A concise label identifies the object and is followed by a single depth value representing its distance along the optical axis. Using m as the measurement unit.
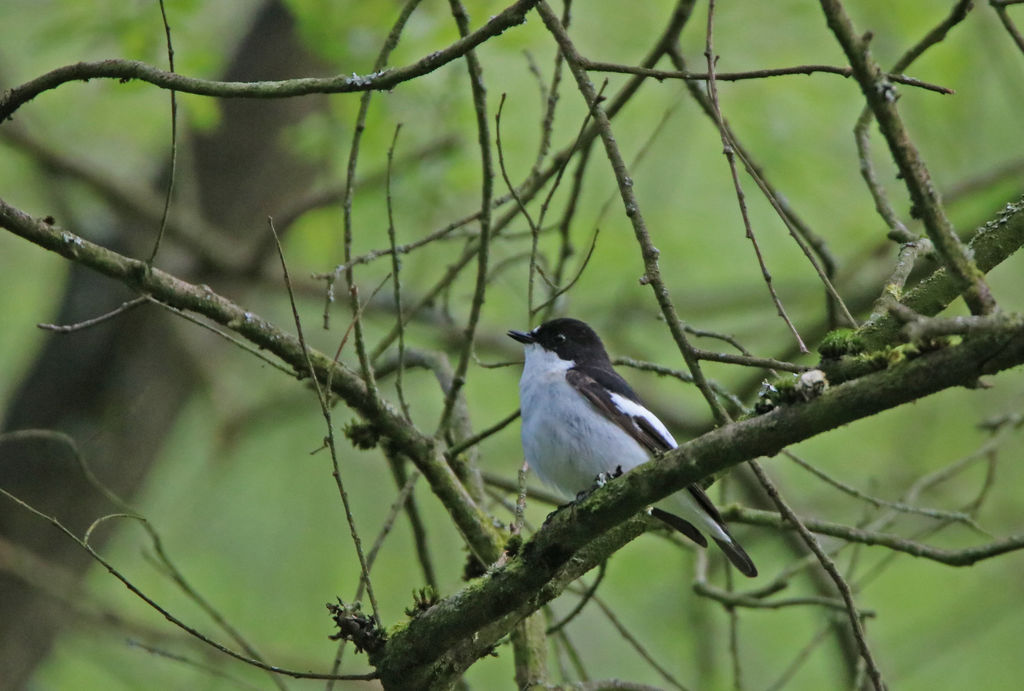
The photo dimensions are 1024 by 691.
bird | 8.64
